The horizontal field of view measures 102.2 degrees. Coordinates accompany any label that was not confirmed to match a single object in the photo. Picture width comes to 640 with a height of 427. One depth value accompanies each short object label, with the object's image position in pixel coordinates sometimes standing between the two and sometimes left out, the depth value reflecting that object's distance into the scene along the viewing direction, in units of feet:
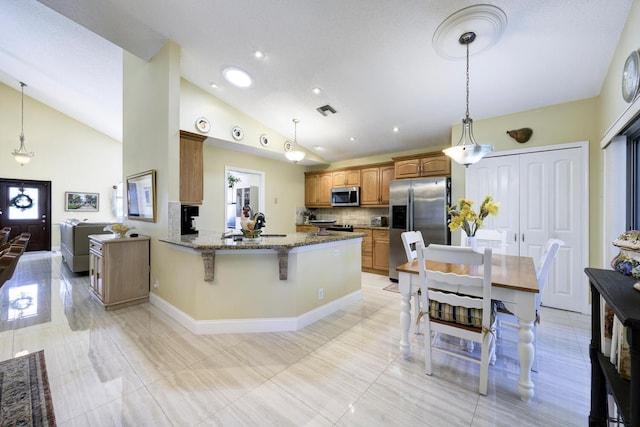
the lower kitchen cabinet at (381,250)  16.28
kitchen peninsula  8.43
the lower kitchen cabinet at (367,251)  16.97
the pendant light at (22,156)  19.44
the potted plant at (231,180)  18.25
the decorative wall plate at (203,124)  12.46
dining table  5.46
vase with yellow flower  7.46
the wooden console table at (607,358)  2.56
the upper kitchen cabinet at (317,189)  19.93
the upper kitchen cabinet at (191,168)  11.34
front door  22.12
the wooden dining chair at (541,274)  6.17
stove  18.14
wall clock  6.07
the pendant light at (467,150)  7.20
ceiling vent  12.84
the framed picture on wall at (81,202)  24.36
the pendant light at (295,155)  13.60
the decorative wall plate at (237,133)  14.03
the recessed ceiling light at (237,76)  11.27
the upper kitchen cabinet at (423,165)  14.03
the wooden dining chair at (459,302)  5.52
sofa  15.02
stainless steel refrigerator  13.50
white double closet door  10.15
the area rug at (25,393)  4.91
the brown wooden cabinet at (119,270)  10.36
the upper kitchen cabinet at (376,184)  16.98
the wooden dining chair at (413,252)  7.15
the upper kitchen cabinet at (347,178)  18.40
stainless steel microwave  18.16
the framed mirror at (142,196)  11.00
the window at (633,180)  7.56
